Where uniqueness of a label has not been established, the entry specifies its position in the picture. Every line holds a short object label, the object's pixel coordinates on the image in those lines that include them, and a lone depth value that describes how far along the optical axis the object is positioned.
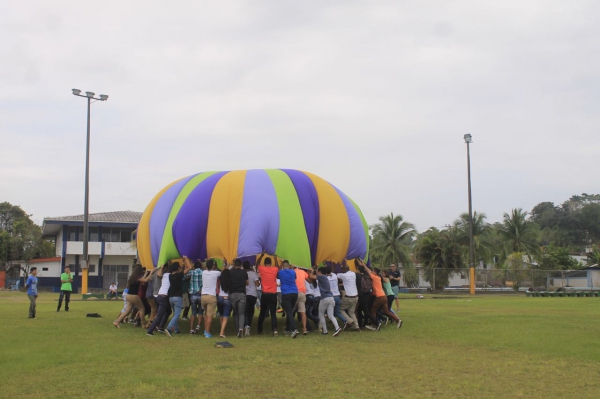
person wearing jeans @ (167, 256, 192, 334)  12.65
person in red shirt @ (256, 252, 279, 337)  12.95
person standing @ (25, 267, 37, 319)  16.41
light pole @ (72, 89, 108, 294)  32.97
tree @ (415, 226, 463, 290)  44.32
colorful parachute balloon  13.47
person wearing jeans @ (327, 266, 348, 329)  13.39
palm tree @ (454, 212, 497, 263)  45.48
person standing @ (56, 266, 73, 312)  19.30
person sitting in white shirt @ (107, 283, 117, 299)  32.09
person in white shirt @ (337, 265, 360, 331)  13.61
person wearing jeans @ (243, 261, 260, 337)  12.88
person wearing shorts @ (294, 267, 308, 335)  13.11
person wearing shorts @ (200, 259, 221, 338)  12.58
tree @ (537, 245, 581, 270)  48.31
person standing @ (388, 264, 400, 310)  18.46
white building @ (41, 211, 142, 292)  46.19
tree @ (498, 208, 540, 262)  49.72
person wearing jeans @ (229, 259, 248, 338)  12.55
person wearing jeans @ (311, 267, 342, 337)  13.20
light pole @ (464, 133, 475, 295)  37.62
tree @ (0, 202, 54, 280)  51.74
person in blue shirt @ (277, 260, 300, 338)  12.80
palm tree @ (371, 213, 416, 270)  48.22
